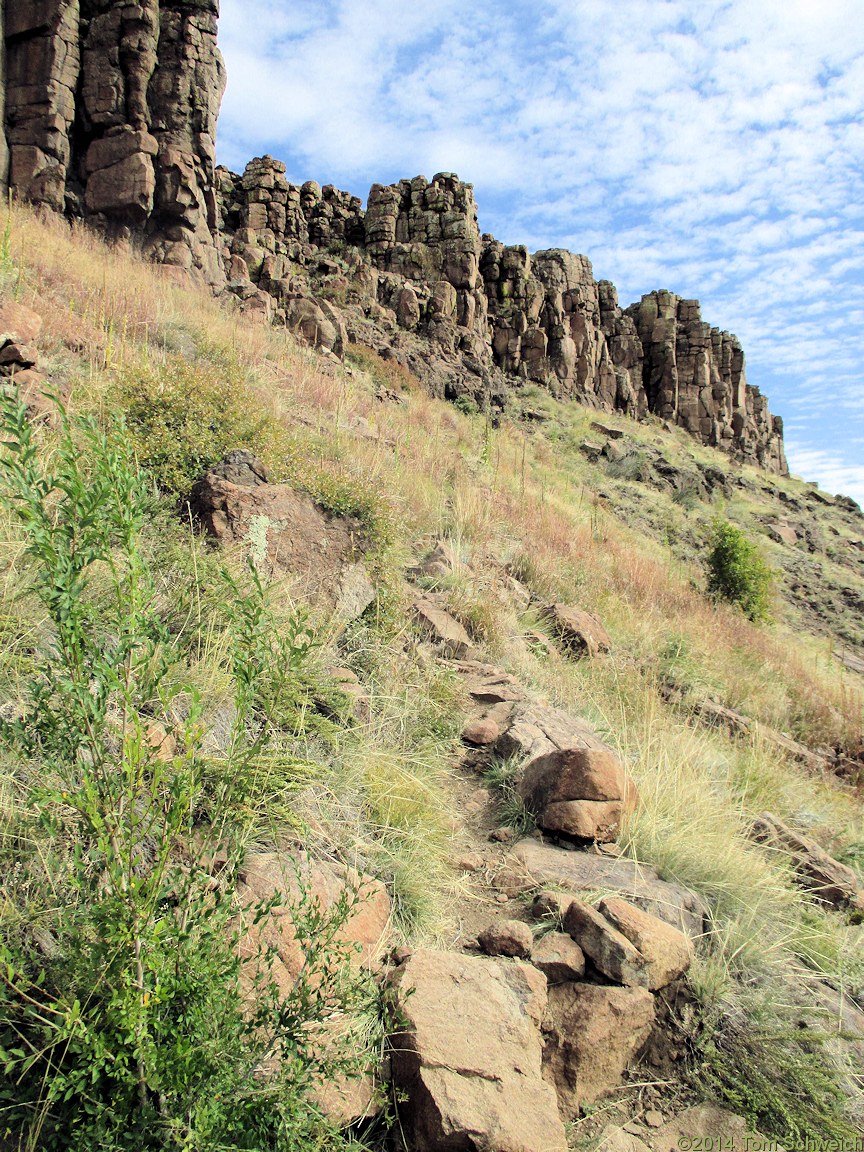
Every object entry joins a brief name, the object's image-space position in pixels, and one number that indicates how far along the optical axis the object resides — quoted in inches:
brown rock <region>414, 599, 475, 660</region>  191.9
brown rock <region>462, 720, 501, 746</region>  154.0
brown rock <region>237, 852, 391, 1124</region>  66.9
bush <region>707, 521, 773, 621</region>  472.7
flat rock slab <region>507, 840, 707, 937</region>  106.9
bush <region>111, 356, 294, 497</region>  172.9
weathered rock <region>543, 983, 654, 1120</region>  80.0
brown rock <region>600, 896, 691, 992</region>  90.1
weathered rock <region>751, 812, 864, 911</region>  130.3
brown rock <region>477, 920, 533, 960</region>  92.4
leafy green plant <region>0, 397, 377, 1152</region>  53.4
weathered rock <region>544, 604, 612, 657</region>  229.8
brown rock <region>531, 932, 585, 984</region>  89.8
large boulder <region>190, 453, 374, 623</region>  161.3
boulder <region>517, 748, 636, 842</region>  120.9
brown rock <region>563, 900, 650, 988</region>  88.4
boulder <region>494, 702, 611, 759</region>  144.6
